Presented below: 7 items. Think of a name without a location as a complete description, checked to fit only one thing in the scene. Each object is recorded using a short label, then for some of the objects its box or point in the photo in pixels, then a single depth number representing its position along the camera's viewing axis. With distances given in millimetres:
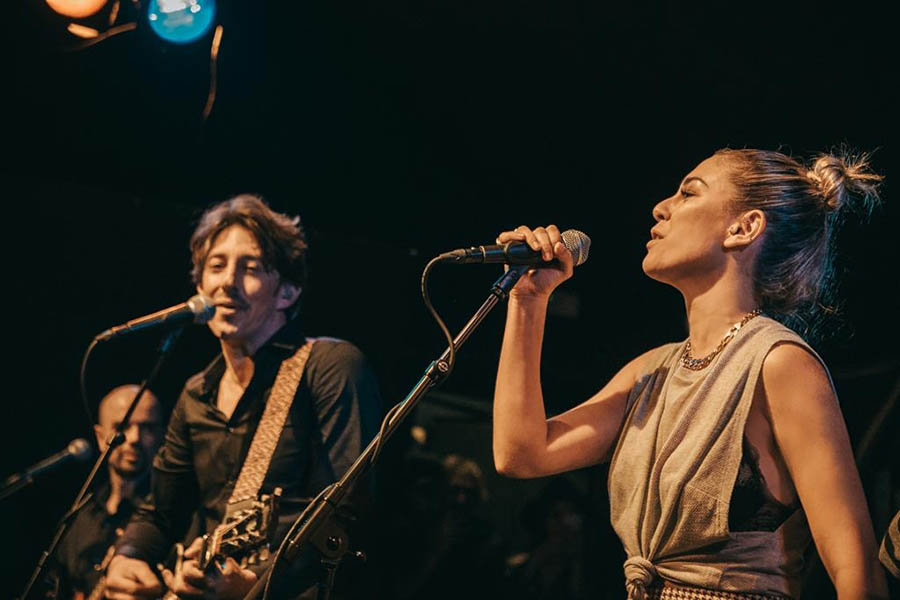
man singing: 2873
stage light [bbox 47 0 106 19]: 4000
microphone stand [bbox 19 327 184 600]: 2754
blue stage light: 4352
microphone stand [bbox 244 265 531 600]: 1891
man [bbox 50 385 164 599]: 4383
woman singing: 1852
